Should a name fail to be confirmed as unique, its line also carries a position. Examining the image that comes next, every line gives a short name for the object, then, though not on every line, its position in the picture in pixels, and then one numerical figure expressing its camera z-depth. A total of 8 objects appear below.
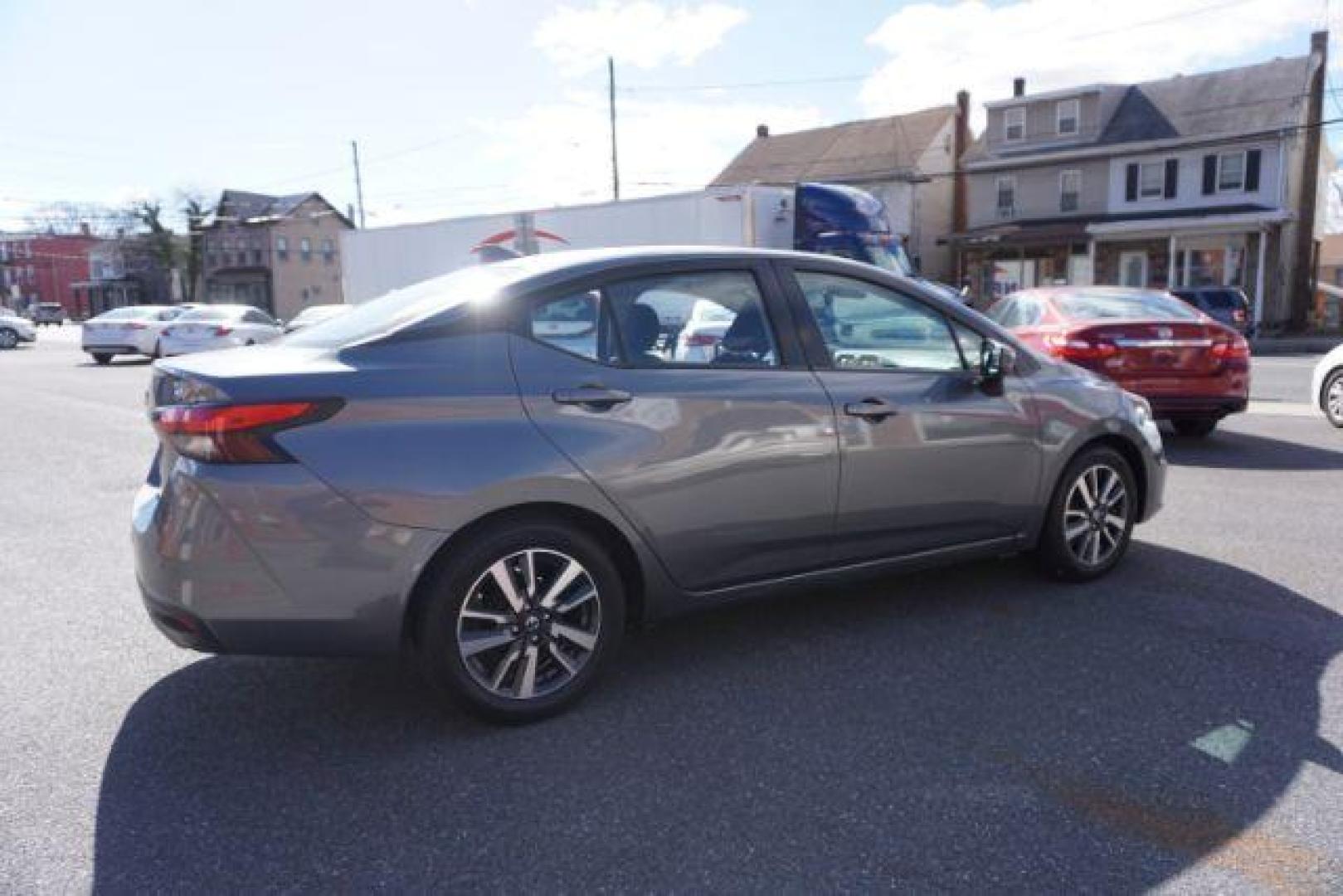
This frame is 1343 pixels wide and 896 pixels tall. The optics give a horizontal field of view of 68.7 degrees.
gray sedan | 2.98
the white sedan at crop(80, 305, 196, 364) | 21.92
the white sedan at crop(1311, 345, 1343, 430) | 9.56
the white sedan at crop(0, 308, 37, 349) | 32.34
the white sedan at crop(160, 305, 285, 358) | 21.23
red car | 8.33
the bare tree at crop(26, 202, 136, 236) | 67.06
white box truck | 15.90
